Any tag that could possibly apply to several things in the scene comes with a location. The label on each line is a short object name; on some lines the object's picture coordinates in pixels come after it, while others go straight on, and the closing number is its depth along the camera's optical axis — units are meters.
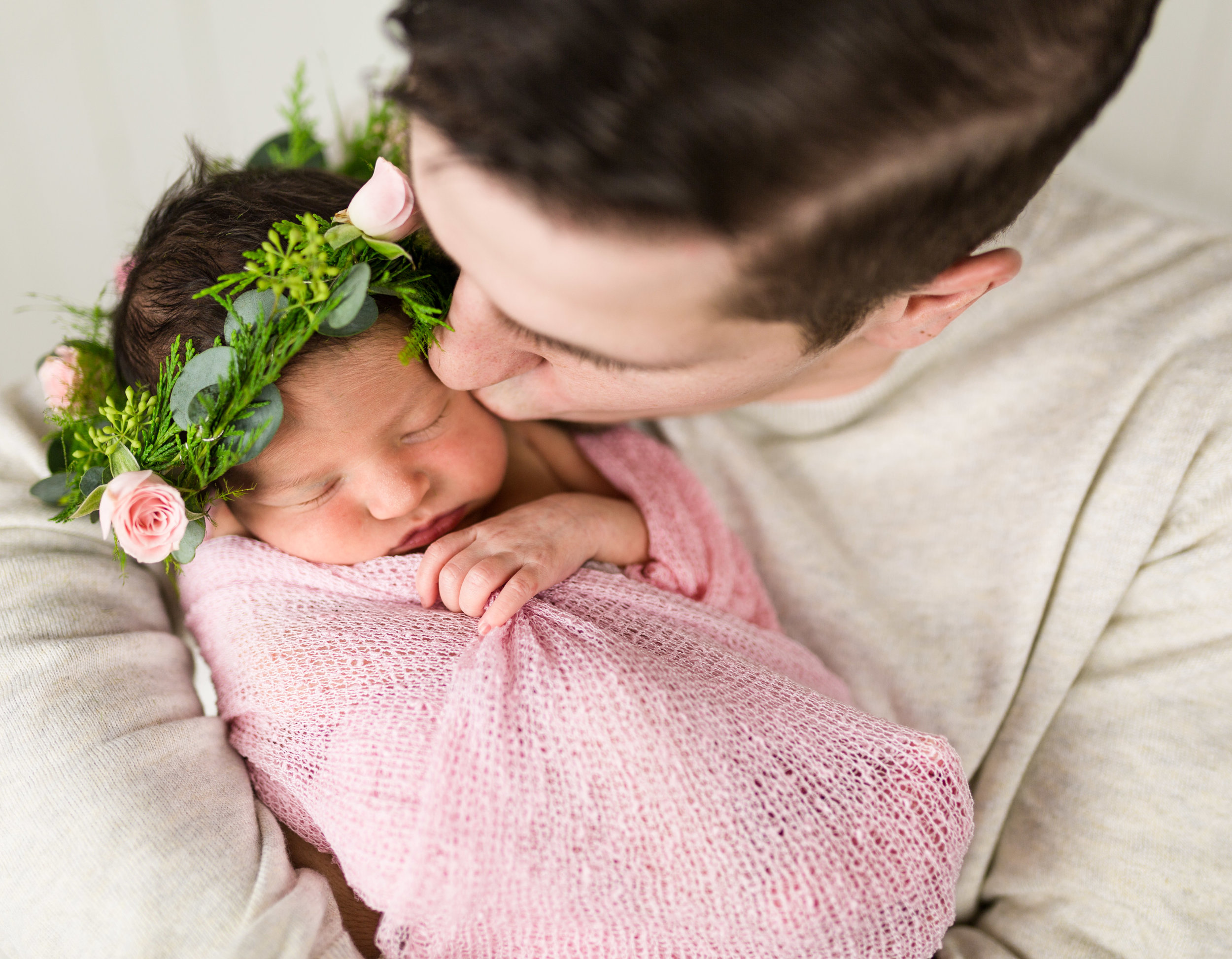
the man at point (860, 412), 0.43
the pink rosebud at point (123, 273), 0.55
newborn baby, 0.47
